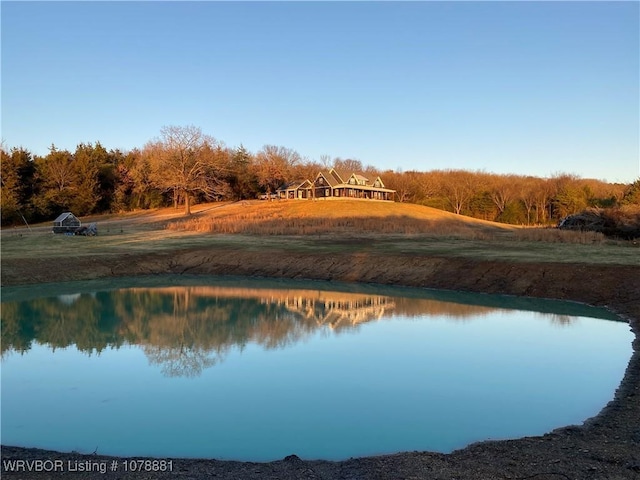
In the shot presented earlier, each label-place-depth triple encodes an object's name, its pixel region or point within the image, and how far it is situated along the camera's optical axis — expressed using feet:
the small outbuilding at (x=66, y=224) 163.22
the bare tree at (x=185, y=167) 246.27
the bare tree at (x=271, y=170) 335.47
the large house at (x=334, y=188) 288.10
